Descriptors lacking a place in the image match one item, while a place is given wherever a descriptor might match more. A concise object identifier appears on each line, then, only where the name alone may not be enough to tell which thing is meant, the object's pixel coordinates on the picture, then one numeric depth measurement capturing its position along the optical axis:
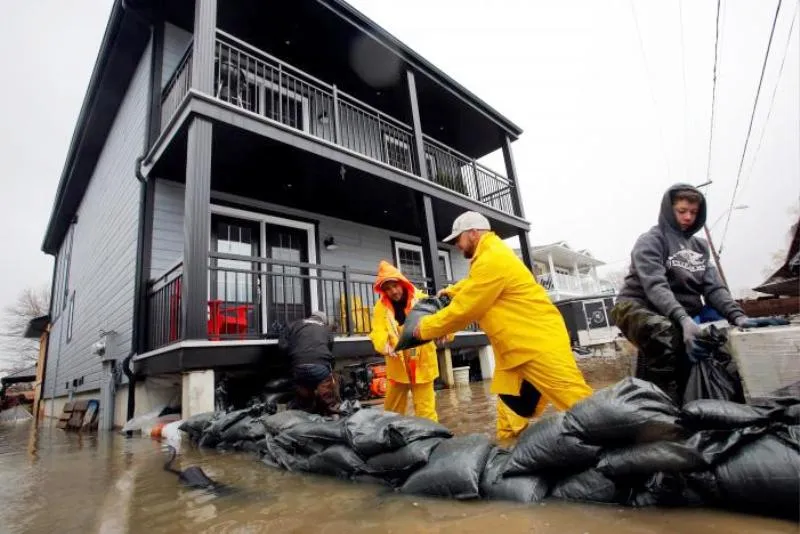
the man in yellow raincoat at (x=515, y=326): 2.15
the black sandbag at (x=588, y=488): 1.46
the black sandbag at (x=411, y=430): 1.98
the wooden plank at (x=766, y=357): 1.65
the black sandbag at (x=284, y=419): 2.76
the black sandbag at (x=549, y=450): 1.53
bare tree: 36.47
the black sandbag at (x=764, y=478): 1.18
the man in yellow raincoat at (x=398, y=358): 3.01
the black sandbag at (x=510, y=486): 1.57
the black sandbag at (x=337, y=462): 2.13
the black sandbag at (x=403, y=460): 1.88
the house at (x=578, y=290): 17.88
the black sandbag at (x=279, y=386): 4.70
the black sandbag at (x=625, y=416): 1.38
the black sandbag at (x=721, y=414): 1.34
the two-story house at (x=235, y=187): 4.74
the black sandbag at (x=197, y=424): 3.64
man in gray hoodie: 2.11
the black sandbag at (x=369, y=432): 2.01
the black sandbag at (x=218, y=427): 3.42
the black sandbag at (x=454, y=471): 1.67
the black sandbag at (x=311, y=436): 2.34
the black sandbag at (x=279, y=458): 2.46
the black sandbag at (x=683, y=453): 1.30
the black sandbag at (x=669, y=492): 1.36
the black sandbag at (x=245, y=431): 3.16
